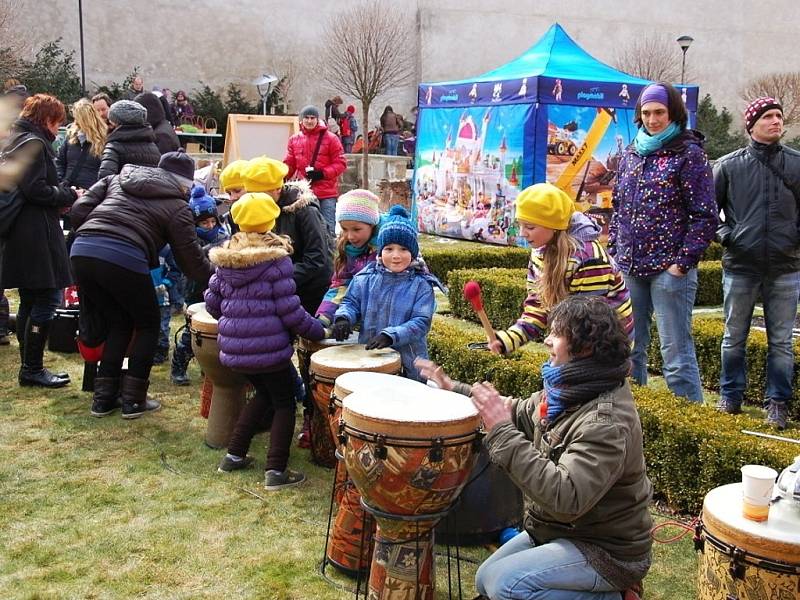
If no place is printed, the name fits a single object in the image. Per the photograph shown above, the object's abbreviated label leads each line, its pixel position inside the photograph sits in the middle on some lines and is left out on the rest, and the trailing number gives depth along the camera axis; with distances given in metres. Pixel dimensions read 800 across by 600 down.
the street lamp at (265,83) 19.33
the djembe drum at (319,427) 4.82
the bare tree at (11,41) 18.69
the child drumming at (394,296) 4.55
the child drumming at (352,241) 4.96
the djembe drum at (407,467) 3.00
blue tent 13.09
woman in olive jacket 2.73
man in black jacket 5.35
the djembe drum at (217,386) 5.09
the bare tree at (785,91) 28.50
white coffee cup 2.63
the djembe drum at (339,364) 4.13
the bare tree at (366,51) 22.00
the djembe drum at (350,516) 3.57
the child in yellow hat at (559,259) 3.91
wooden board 14.10
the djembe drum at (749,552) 2.55
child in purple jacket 4.43
